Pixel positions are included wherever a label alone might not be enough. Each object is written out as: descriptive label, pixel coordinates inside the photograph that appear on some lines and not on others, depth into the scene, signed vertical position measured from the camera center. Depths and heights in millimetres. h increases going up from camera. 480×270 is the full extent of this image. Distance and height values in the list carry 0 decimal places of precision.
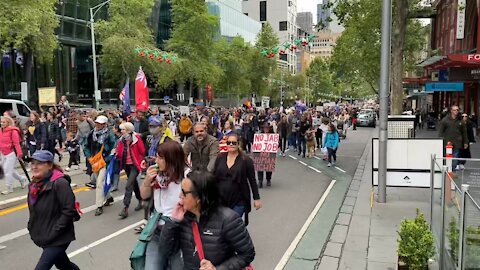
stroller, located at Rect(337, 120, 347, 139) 27133 -1621
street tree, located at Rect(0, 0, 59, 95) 21991 +3775
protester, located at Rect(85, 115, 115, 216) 8898 -949
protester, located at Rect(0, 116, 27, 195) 10148 -962
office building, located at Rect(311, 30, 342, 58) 165100 +20021
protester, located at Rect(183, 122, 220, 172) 6654 -677
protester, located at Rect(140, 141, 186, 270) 4203 -688
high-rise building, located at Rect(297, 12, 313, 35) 164875 +28504
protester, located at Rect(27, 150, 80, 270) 4457 -1042
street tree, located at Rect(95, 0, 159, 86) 35312 +5108
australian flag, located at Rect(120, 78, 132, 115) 21359 -83
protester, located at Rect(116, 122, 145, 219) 8484 -1029
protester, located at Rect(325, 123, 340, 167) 15664 -1320
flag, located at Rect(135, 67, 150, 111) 15991 +212
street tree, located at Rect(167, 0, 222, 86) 41562 +5672
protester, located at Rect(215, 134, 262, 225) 5719 -934
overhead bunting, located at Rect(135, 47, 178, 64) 30364 +3018
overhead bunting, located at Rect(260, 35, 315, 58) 21642 +2653
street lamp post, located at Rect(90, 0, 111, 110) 29731 +261
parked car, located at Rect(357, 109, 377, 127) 42344 -1666
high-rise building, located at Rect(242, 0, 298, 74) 125125 +23157
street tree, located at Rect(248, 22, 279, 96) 60812 +4441
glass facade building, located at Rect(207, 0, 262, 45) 70738 +13339
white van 20688 -349
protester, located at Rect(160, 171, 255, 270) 2984 -806
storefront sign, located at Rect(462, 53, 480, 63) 15820 +1439
